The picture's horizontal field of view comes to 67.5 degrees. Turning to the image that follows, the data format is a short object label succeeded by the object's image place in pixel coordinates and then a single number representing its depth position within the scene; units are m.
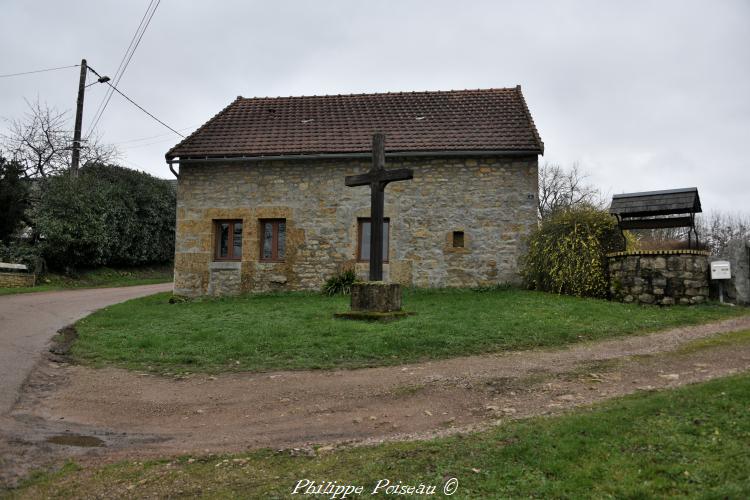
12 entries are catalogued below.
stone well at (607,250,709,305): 11.45
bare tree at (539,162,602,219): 37.39
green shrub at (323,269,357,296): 14.20
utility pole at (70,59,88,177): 21.75
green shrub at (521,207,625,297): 12.52
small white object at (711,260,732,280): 11.15
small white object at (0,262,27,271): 18.47
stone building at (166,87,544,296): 14.42
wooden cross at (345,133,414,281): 10.45
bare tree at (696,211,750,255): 33.20
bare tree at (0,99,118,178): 24.44
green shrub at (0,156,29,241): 19.41
